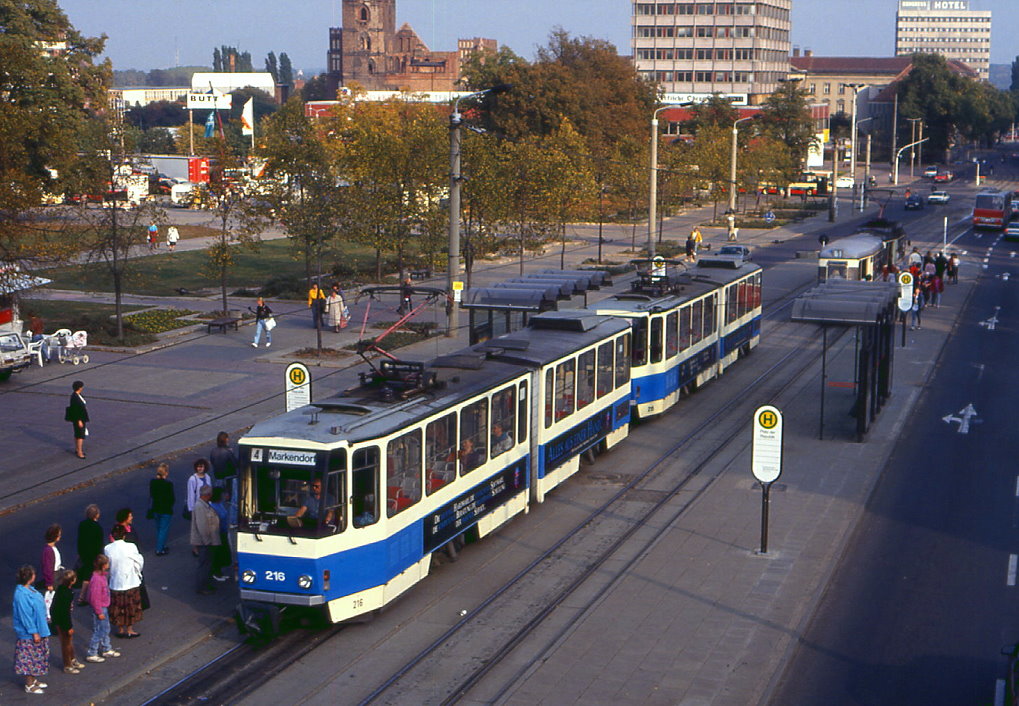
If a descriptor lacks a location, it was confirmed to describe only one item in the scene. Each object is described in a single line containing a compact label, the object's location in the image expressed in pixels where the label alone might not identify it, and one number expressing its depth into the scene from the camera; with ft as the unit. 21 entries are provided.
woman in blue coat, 39.70
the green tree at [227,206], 124.16
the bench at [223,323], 119.96
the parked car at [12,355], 94.63
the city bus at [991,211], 250.78
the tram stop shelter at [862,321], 76.02
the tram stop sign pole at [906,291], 105.81
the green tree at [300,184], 122.31
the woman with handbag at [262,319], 110.63
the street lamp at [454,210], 106.63
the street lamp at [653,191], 146.06
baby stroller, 103.86
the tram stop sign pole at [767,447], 53.98
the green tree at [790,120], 333.42
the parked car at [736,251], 180.98
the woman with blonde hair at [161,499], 53.47
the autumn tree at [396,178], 133.28
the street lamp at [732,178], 224.74
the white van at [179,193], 282.15
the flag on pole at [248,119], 302.04
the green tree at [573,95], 271.49
